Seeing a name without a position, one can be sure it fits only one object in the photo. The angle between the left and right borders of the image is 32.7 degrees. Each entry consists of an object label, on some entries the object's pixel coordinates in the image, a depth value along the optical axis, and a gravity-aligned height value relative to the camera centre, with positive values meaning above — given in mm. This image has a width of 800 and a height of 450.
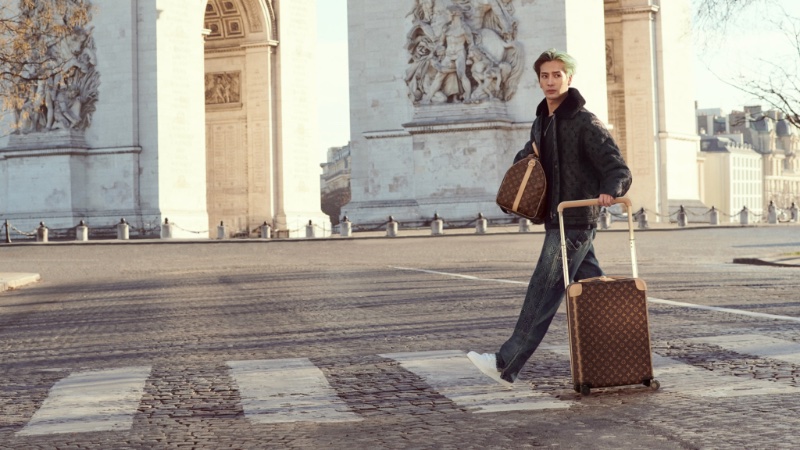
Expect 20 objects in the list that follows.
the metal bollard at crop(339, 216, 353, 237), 38750 -253
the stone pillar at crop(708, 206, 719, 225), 44438 -232
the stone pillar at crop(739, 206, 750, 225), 48694 -247
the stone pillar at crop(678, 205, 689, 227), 41250 -253
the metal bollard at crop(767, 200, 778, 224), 49662 -208
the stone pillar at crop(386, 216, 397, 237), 36219 -265
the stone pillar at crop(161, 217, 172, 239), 40656 -191
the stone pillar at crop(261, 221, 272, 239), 44312 -322
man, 6914 +153
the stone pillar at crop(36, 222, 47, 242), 40781 -213
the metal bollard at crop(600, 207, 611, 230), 37306 -203
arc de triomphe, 42156 +2912
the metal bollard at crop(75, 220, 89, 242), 40719 -214
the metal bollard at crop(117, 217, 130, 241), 40625 -185
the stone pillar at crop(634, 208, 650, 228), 40162 -189
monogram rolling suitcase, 6508 -566
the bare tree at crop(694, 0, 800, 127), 25984 +2176
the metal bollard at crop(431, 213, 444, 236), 35719 -241
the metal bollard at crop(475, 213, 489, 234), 35625 -240
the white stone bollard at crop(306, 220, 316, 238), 43688 -320
